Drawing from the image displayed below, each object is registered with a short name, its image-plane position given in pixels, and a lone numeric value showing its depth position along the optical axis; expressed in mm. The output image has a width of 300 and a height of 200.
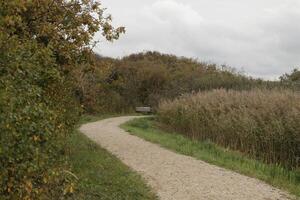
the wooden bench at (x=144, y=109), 39503
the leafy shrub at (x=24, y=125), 4734
